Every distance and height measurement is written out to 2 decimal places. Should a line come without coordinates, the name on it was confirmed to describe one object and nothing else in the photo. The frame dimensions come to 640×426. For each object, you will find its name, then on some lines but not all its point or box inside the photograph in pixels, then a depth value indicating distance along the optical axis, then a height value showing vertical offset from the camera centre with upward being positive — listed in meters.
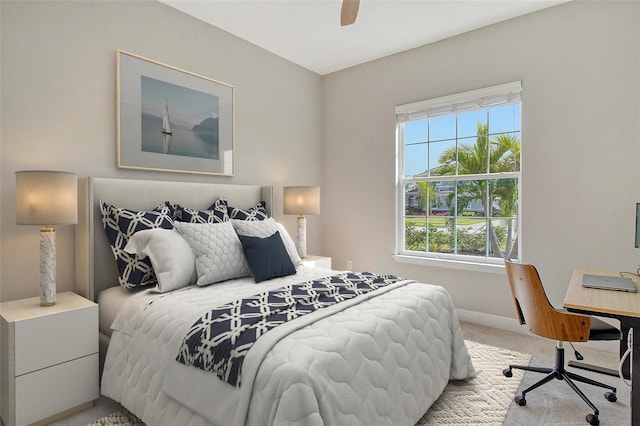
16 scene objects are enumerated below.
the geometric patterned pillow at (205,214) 2.78 -0.04
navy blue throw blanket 1.45 -0.51
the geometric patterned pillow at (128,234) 2.35 -0.17
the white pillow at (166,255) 2.26 -0.30
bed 1.33 -0.63
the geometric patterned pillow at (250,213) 3.15 -0.03
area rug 1.94 -1.13
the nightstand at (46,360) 1.81 -0.80
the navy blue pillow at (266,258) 2.53 -0.35
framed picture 2.76 +0.76
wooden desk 1.56 -0.44
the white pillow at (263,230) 2.78 -0.16
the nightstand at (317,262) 3.50 -0.52
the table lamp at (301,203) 3.73 +0.07
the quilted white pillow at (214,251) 2.40 -0.29
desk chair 1.98 -0.65
